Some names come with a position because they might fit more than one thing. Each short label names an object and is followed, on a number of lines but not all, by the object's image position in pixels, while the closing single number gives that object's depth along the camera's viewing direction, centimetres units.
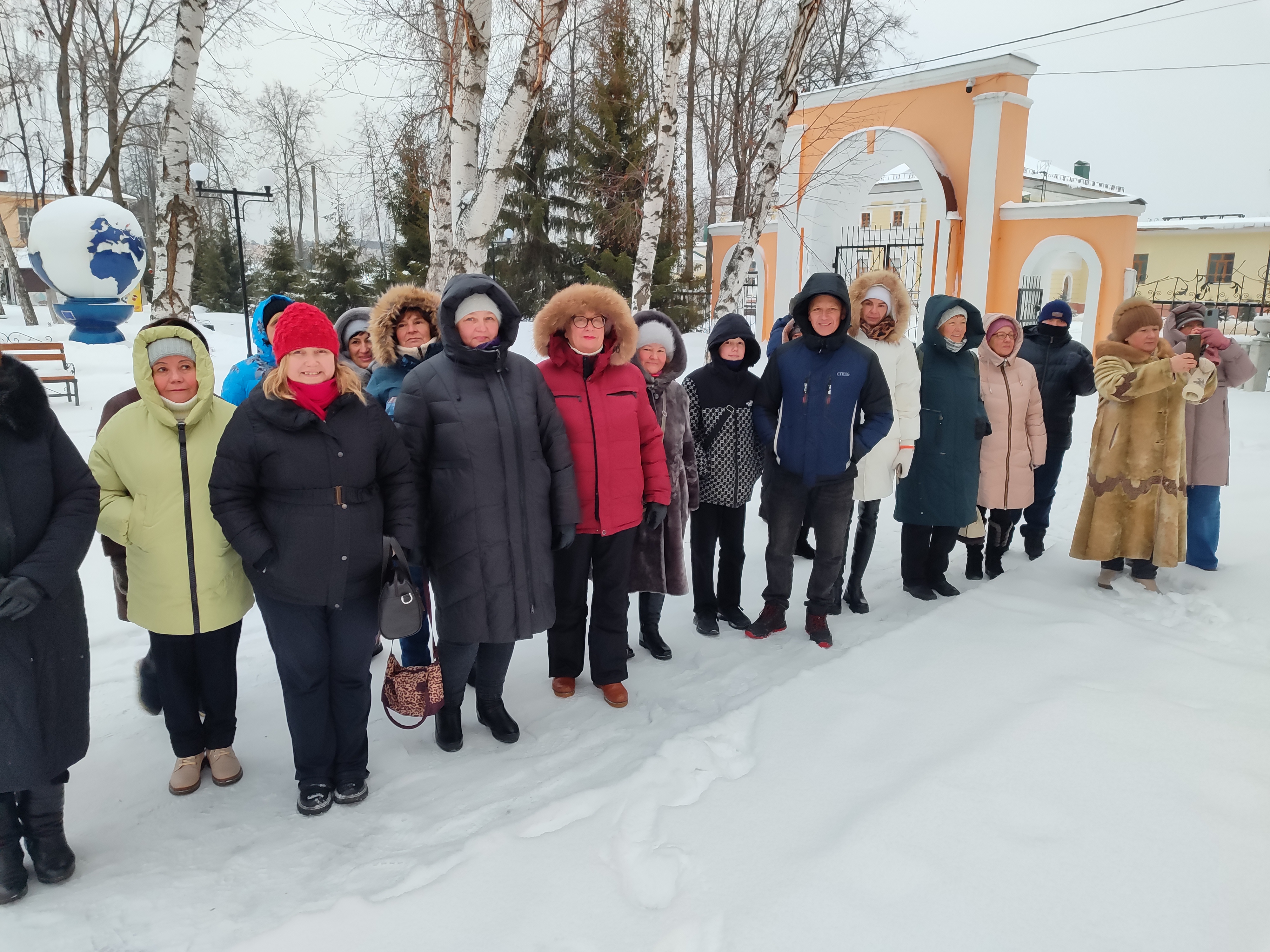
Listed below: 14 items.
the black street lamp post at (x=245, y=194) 1205
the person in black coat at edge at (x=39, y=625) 223
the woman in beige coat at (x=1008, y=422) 482
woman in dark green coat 452
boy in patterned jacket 411
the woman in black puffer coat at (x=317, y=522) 255
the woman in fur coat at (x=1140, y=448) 461
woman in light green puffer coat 265
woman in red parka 329
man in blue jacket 392
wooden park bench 971
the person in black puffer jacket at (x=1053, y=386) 529
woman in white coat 429
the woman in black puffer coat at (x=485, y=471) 293
